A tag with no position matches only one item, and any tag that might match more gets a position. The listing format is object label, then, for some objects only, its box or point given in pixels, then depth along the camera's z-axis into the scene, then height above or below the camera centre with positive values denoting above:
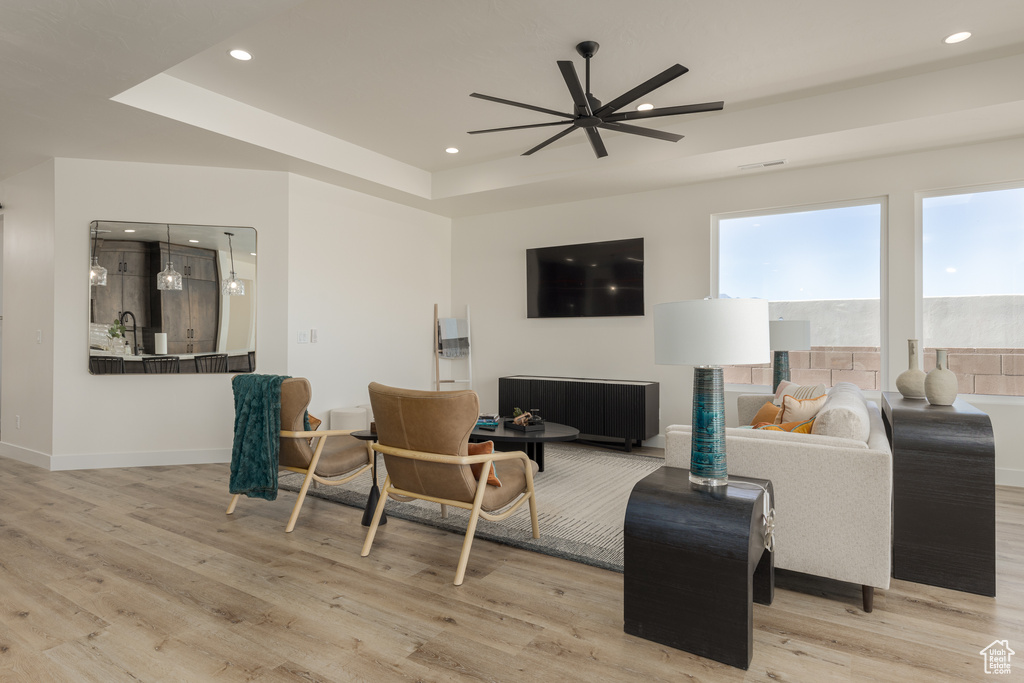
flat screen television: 5.88 +0.65
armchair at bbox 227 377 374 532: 3.25 -0.69
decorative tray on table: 4.11 -0.67
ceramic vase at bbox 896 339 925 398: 3.02 -0.24
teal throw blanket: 3.26 -0.60
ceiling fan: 2.97 +1.37
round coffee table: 3.85 -0.70
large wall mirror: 4.74 +0.34
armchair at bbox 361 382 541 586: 2.57 -0.56
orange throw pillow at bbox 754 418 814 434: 2.67 -0.45
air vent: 4.84 +1.55
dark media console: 5.42 -0.68
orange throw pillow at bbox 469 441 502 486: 2.75 -0.59
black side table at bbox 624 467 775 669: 1.88 -0.80
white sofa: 2.15 -0.60
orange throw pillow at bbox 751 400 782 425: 3.38 -0.46
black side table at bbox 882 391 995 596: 2.40 -0.71
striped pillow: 3.79 -0.37
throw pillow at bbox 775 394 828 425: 2.97 -0.38
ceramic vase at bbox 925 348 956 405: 2.78 -0.24
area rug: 2.92 -1.10
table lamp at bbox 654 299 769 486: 2.03 -0.04
